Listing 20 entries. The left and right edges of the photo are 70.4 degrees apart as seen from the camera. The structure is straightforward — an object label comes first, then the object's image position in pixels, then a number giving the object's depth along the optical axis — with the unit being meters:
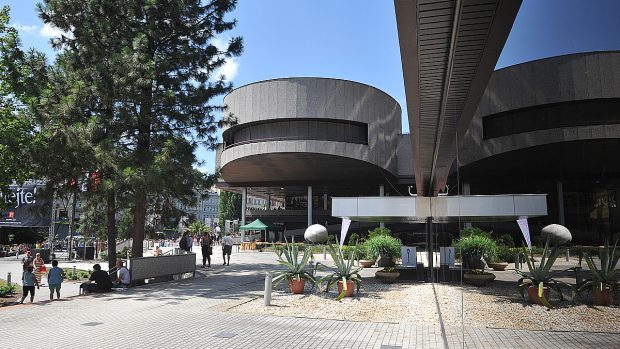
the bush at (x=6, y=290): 12.68
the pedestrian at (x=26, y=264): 11.90
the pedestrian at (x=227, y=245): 23.22
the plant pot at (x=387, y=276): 15.00
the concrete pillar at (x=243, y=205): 45.88
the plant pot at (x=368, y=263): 21.49
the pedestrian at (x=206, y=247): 21.53
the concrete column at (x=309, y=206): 43.96
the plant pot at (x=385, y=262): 18.64
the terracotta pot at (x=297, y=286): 12.35
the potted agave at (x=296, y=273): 12.38
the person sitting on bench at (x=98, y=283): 13.17
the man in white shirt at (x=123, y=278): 14.18
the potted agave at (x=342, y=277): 11.66
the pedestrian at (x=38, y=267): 15.00
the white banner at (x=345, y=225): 16.98
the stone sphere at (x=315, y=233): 18.66
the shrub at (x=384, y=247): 20.00
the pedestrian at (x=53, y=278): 12.15
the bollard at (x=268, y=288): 10.83
